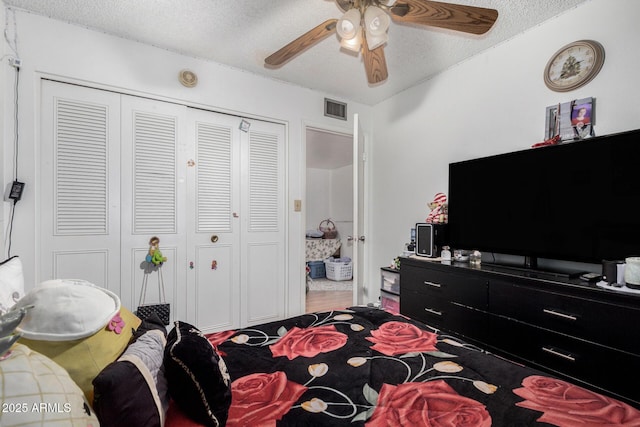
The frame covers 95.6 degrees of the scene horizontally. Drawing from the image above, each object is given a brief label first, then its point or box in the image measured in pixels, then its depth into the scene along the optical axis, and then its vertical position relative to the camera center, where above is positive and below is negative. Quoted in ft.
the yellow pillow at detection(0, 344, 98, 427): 1.66 -1.09
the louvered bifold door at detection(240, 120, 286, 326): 9.50 -0.15
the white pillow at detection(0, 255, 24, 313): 2.77 -0.68
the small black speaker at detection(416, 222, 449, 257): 8.08 -0.56
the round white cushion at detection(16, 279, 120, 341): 2.34 -0.80
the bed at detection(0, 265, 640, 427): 2.02 -1.83
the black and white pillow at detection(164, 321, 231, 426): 2.62 -1.54
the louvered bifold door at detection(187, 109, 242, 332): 8.64 -0.11
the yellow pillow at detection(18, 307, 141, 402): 2.33 -1.15
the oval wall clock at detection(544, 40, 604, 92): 6.02 +3.34
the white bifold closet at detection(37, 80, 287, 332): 7.04 +0.47
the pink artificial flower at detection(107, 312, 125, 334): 2.82 -1.06
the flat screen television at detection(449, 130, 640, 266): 5.20 +0.36
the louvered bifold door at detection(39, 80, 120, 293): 6.87 +0.82
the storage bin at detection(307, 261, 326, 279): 16.83 -2.98
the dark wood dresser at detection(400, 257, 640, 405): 4.52 -1.94
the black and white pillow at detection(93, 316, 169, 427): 2.16 -1.39
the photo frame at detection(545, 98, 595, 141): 6.04 +2.15
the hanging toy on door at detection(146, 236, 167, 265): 7.84 -0.96
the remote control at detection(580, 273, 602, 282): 5.38 -1.10
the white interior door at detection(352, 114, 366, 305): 9.12 -0.12
